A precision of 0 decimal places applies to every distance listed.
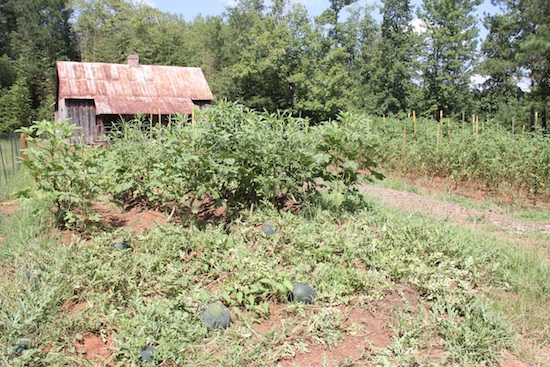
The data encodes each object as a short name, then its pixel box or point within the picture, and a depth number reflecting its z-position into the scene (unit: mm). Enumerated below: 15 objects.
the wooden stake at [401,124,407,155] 10875
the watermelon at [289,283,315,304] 2939
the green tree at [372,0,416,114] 29875
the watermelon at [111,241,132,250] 3696
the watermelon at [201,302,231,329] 2627
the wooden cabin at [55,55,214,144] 16828
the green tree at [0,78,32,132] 24609
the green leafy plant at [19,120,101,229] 4082
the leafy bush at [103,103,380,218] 4230
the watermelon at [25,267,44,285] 2945
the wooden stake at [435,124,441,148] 10094
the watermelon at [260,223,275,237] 3986
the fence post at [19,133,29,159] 7939
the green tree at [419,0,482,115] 27688
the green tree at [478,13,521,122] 18125
